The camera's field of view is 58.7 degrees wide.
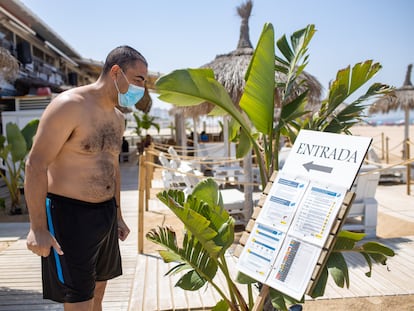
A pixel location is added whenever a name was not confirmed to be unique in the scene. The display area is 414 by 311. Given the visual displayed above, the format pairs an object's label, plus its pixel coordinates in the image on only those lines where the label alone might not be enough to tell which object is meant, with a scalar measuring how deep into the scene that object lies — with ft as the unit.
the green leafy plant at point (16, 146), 21.42
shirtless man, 6.40
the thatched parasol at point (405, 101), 47.91
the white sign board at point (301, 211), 5.49
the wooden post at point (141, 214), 14.99
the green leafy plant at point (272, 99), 6.80
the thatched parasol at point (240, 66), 21.71
